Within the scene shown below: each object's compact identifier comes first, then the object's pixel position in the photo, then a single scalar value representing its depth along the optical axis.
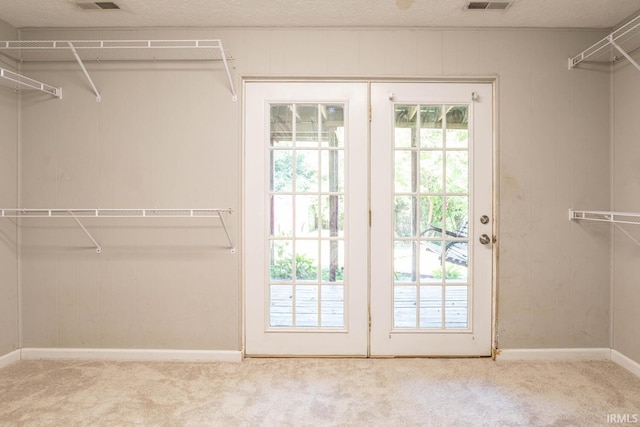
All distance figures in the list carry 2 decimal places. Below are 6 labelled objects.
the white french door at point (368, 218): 2.60
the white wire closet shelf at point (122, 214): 2.54
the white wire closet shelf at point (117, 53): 2.54
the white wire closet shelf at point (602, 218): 2.40
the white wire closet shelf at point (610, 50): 2.34
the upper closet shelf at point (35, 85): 2.47
